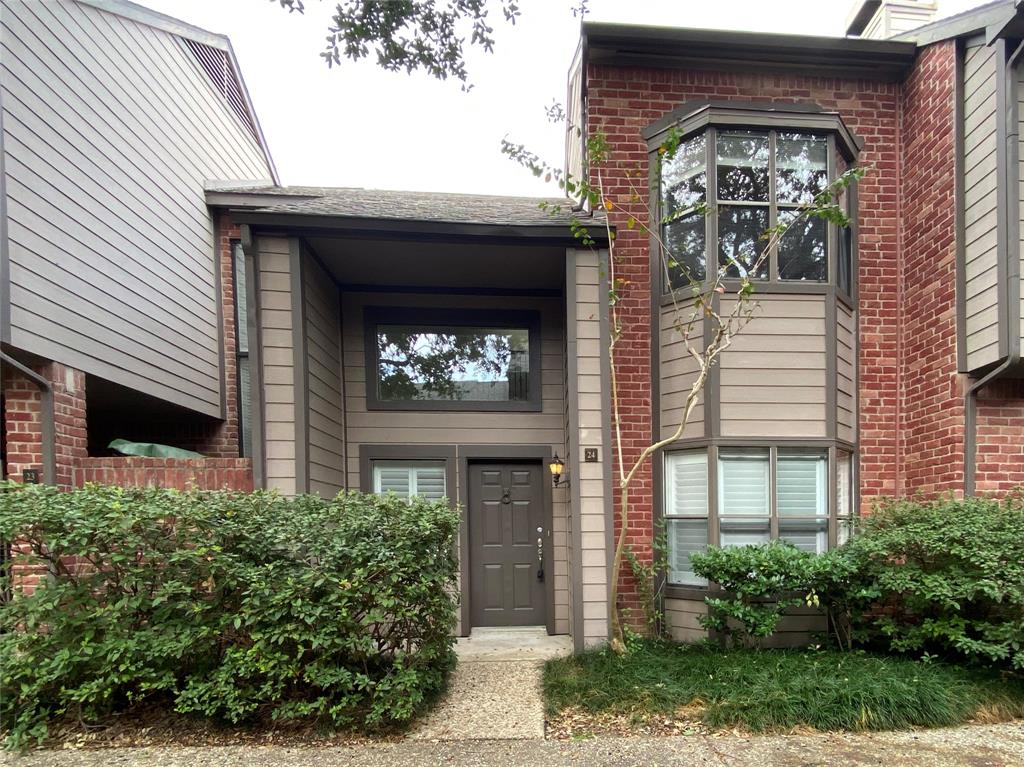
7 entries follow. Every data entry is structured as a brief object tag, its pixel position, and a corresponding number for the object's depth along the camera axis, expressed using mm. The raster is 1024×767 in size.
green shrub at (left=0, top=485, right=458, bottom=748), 3453
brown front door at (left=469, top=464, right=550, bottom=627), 6070
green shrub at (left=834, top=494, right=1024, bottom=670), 3943
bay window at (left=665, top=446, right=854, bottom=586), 5012
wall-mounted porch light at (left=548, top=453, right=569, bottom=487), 5910
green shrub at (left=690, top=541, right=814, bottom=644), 4402
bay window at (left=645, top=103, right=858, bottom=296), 5133
